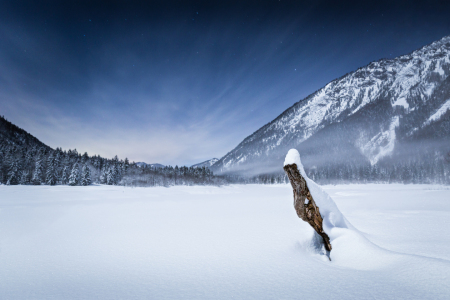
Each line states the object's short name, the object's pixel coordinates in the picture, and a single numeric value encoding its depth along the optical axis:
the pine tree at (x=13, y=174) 43.03
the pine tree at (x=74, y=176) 50.44
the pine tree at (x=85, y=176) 51.50
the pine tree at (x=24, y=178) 45.03
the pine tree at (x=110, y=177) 62.38
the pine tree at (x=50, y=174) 48.47
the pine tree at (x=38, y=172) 47.03
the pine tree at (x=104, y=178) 62.91
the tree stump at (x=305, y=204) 5.54
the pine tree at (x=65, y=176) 52.12
